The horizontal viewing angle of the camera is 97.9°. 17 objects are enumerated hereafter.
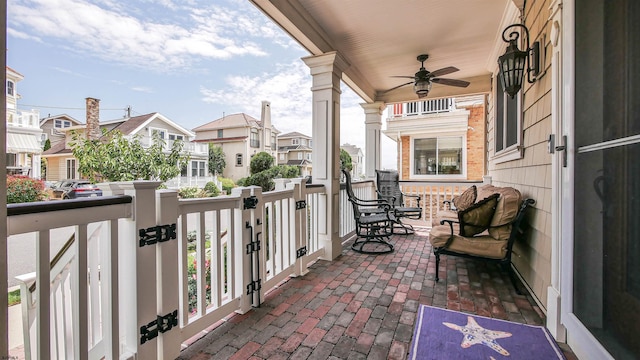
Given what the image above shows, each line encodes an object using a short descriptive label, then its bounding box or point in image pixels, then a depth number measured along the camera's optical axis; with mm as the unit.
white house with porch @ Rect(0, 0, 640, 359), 1205
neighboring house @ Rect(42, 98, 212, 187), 8477
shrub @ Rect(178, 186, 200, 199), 10242
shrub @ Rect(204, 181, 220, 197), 12693
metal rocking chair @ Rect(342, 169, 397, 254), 3742
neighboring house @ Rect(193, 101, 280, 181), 19234
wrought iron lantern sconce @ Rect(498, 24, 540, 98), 2330
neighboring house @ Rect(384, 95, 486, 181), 7551
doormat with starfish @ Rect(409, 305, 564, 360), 1584
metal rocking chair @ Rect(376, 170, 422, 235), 5001
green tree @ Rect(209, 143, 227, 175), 18031
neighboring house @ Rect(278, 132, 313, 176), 24203
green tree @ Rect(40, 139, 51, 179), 8802
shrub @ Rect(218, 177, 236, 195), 15798
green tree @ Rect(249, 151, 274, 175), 15906
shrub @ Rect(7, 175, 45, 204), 4554
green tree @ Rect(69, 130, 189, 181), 6969
